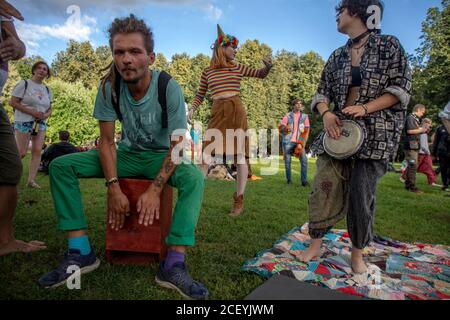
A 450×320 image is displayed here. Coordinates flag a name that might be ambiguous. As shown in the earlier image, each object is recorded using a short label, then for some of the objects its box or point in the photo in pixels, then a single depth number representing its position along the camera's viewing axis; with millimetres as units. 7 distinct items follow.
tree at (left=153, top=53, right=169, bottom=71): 48459
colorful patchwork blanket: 2479
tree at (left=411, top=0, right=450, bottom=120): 31031
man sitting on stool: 2369
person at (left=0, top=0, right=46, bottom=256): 2686
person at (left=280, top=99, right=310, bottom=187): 8867
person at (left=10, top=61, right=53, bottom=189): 5876
